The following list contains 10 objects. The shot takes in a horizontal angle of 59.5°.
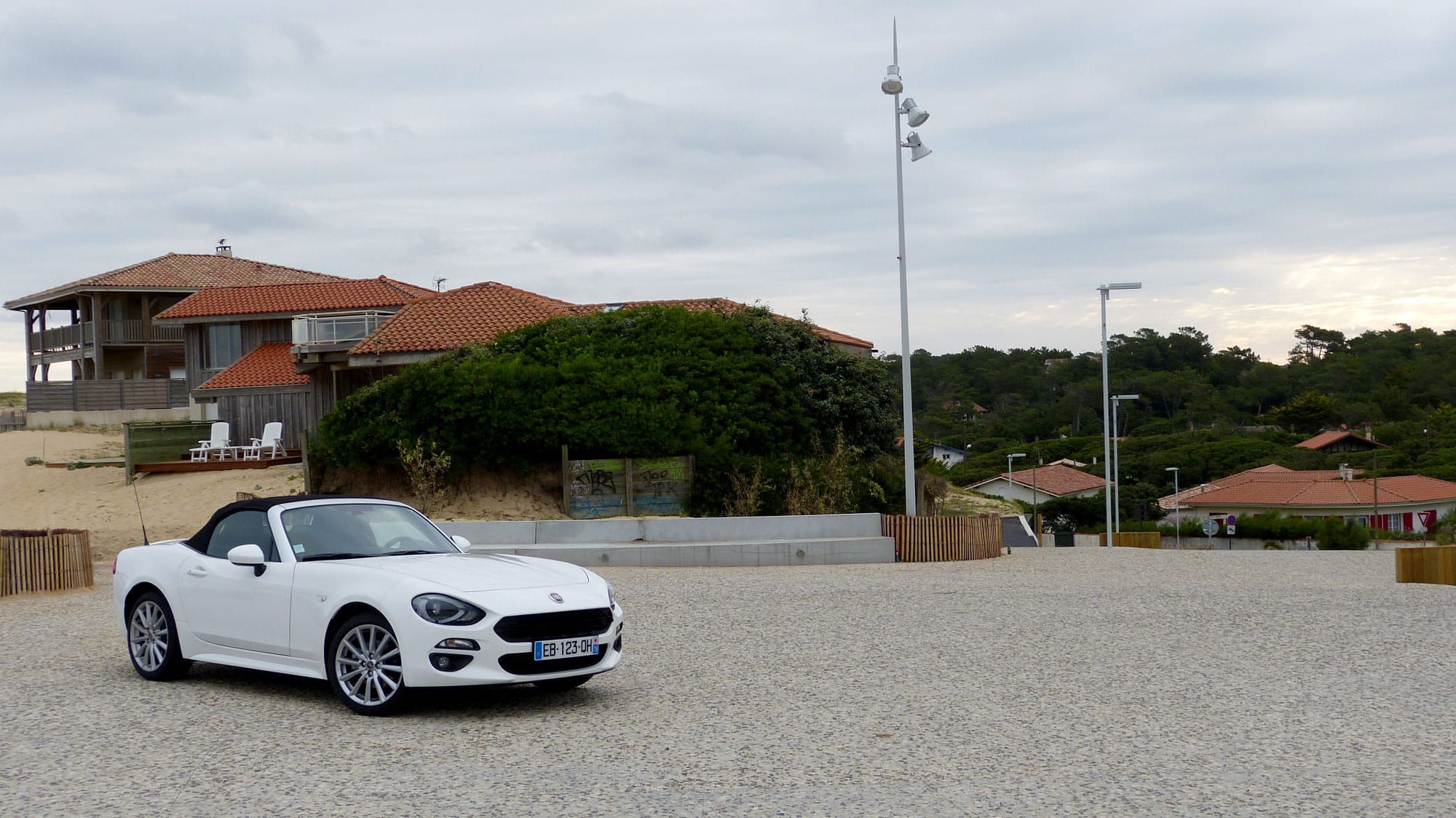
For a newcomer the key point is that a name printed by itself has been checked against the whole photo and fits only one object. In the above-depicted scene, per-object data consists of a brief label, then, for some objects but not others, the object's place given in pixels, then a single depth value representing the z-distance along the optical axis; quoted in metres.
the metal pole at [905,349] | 23.14
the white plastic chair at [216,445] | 36.78
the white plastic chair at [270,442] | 37.53
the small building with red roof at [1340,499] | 73.44
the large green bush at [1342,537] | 56.75
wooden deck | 35.41
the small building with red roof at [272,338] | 37.12
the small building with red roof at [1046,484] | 85.19
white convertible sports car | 7.87
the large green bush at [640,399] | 25.25
